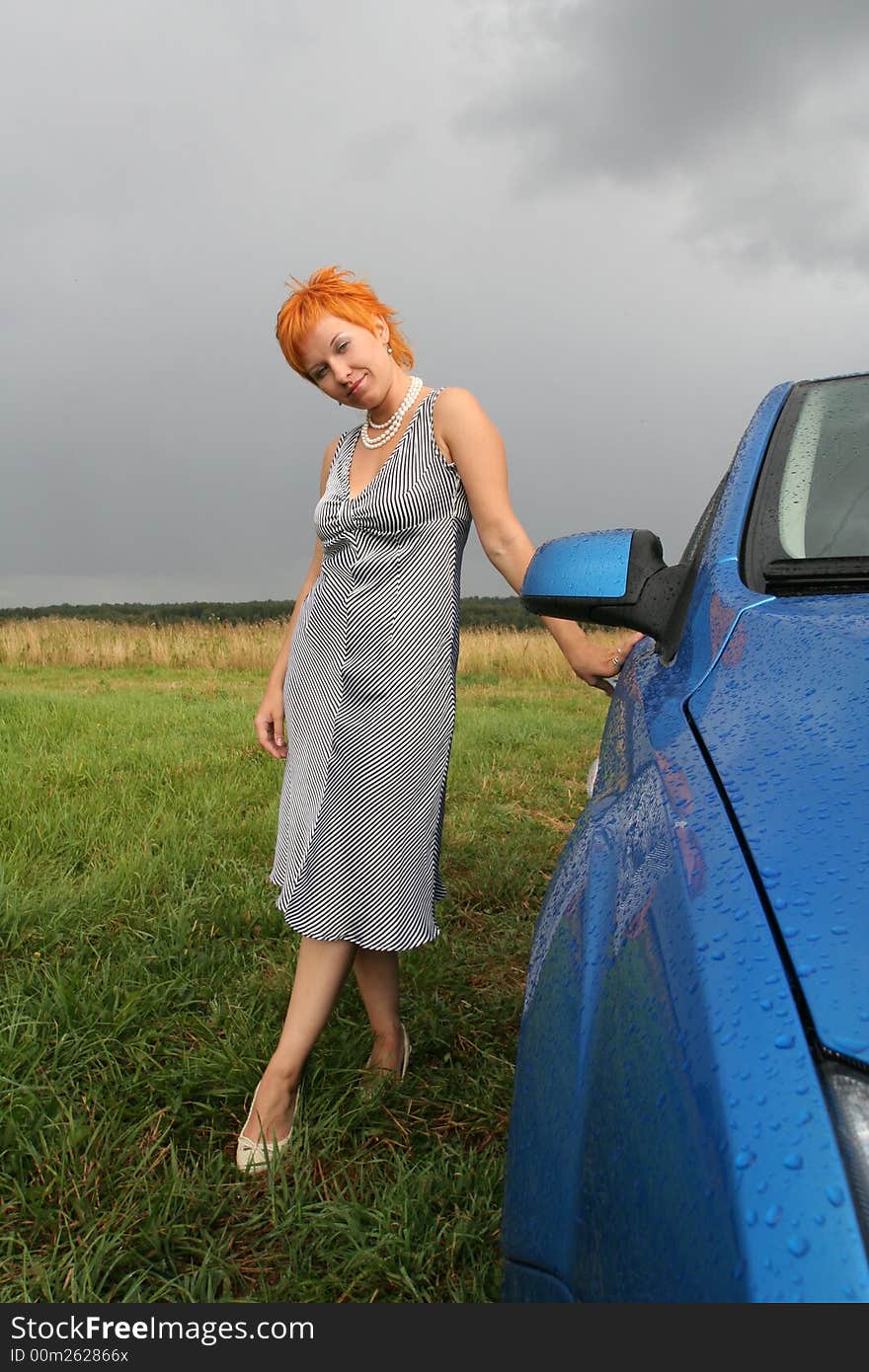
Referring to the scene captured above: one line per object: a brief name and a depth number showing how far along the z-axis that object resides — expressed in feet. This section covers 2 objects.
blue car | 2.22
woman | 7.05
